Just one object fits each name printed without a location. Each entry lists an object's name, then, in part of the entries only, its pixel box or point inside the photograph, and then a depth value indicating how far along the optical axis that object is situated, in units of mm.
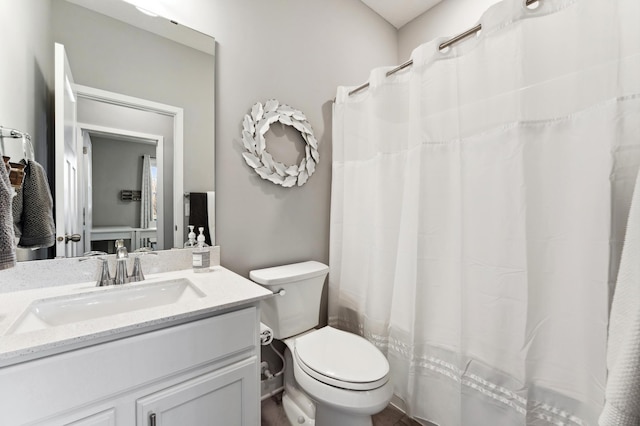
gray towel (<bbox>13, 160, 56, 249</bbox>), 974
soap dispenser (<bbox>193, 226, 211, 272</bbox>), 1313
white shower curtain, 896
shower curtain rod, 1145
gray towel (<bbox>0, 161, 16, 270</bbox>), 707
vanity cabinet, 682
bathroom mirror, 1152
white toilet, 1102
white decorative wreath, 1543
